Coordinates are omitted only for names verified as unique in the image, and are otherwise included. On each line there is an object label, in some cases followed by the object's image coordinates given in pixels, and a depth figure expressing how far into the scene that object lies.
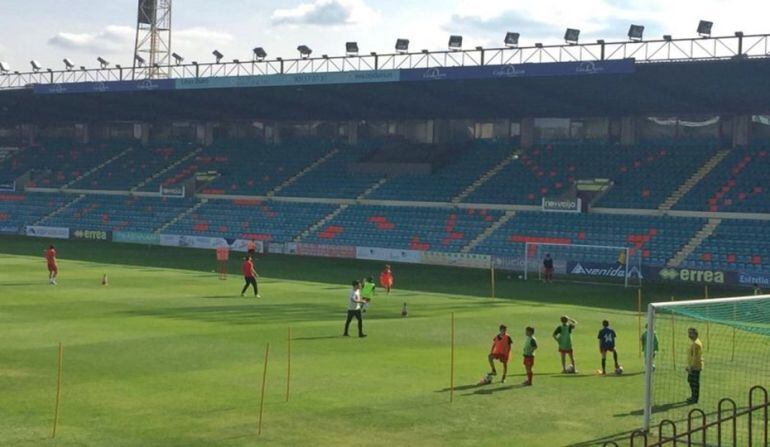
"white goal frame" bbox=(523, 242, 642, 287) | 51.72
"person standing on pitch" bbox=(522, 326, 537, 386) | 24.98
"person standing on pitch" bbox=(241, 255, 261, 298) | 42.38
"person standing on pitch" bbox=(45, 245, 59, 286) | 45.44
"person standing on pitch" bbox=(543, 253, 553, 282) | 52.72
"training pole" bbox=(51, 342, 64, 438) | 19.26
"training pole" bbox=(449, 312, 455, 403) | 23.17
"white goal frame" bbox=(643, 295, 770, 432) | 20.58
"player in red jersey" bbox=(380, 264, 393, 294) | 45.59
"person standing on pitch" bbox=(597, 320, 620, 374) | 26.70
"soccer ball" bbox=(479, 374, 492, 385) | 25.05
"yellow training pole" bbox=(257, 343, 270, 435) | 19.80
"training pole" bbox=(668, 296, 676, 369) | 28.57
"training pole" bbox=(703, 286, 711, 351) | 30.18
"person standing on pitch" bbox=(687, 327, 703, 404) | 23.27
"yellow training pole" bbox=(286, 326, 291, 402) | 22.77
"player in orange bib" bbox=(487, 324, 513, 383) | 25.17
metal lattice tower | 92.25
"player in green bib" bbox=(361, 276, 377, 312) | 38.38
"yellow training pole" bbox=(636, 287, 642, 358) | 30.70
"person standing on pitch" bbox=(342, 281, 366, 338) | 31.78
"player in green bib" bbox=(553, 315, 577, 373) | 26.62
